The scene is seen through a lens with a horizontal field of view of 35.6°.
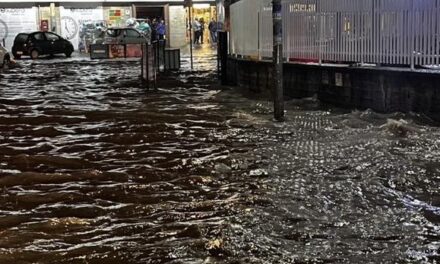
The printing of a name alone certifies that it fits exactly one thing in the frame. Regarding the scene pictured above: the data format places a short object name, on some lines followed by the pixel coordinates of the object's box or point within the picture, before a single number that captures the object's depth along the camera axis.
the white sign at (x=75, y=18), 45.03
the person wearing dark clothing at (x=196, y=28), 48.69
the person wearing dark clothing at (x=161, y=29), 43.24
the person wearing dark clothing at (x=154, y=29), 39.70
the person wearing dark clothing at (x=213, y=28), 46.03
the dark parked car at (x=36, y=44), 37.59
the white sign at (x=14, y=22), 44.34
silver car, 38.15
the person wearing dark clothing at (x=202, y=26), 48.92
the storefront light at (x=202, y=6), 49.12
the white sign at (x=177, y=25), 47.38
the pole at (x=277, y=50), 12.02
